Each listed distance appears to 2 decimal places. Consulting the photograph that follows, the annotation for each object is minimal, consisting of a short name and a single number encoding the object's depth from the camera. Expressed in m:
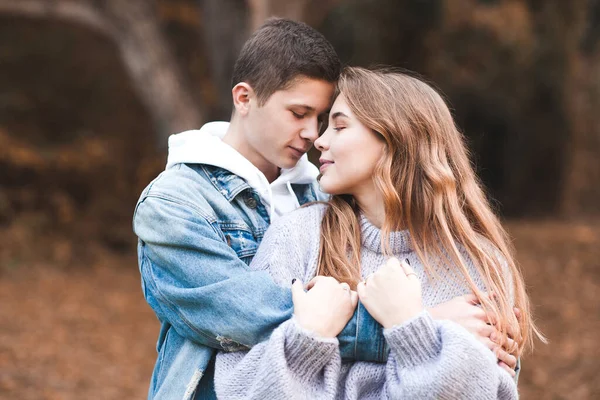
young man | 1.91
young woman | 1.79
